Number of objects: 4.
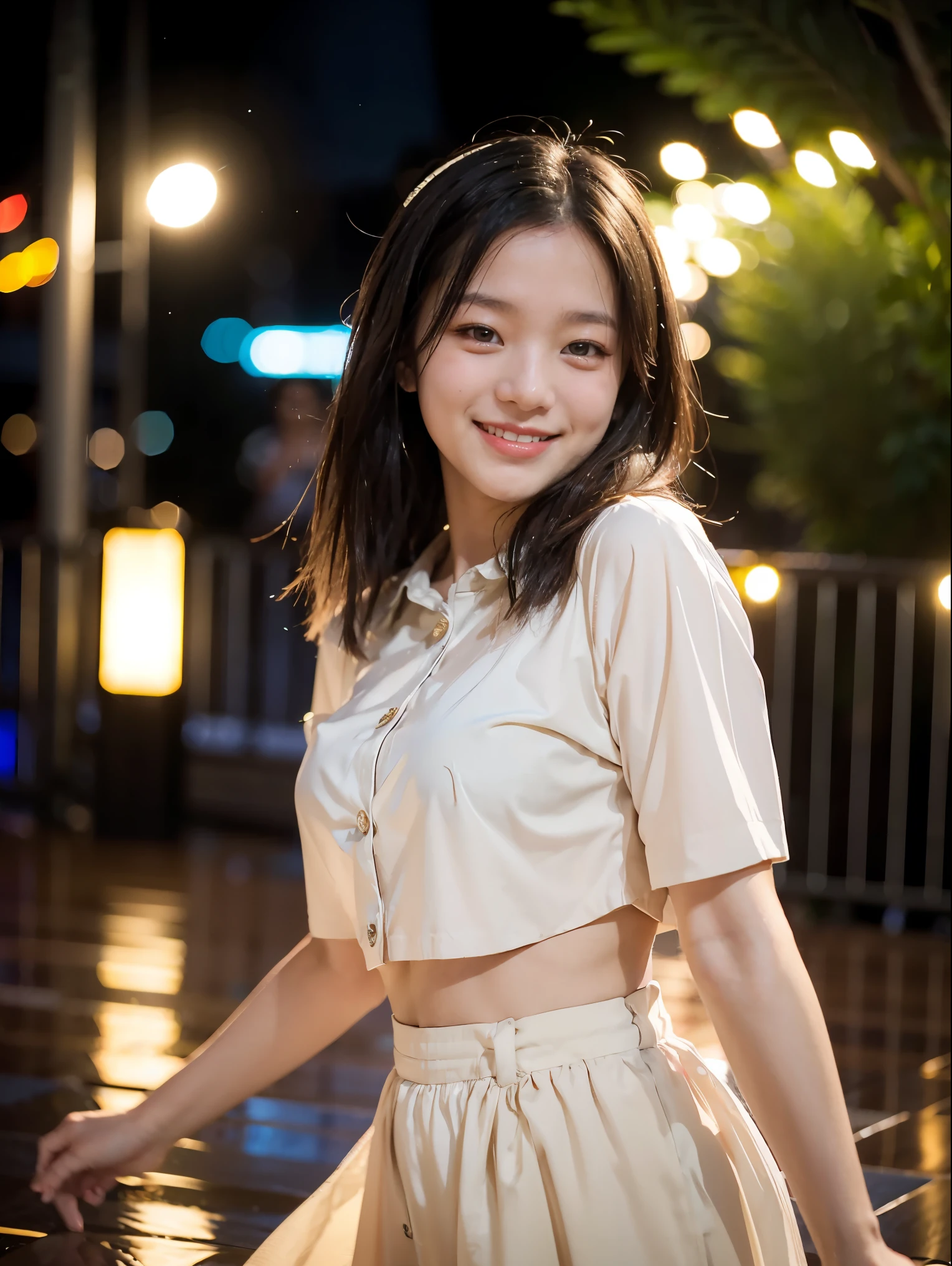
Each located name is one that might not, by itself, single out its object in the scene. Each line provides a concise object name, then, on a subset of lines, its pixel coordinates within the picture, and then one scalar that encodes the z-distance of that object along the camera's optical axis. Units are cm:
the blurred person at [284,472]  630
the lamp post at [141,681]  579
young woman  114
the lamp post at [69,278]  707
